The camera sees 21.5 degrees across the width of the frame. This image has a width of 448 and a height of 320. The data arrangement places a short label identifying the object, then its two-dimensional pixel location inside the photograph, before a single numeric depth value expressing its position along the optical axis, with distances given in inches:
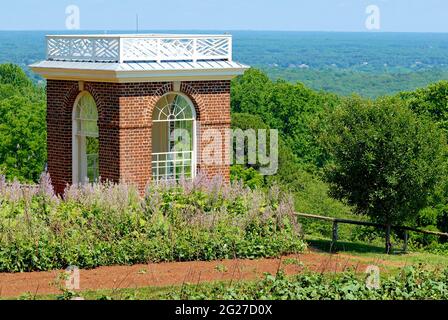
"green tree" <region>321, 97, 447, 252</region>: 1033.5
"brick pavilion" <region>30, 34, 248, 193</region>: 1023.6
